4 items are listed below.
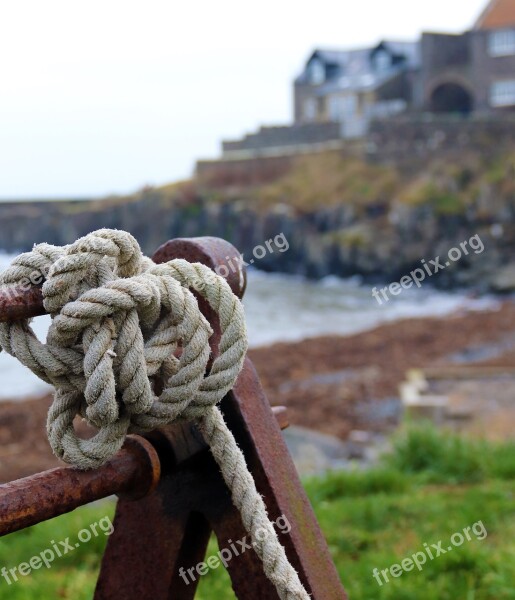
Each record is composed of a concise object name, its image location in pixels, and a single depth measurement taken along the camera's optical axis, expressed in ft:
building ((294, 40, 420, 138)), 175.32
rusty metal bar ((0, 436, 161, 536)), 4.54
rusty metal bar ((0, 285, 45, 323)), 4.47
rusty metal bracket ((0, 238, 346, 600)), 5.52
